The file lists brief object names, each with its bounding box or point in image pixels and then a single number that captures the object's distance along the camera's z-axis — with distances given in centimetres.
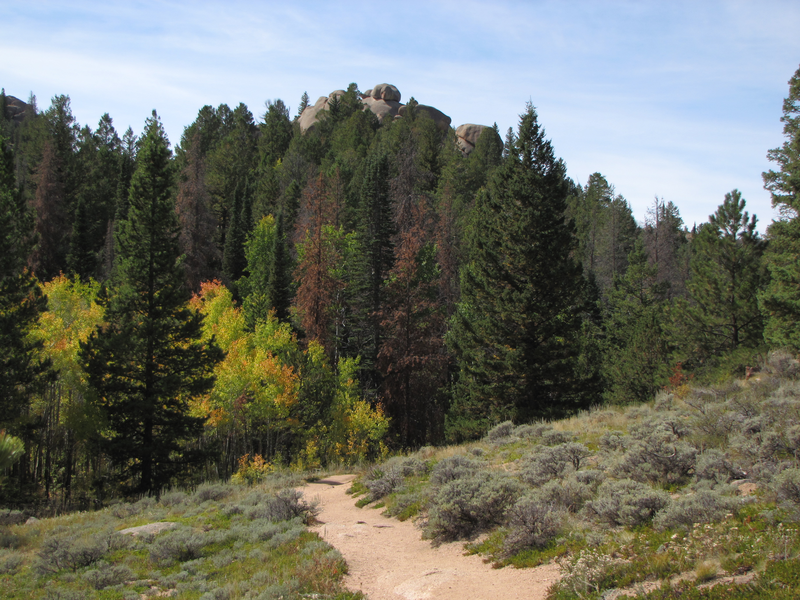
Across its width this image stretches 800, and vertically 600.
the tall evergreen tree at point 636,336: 3262
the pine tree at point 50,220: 4850
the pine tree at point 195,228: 4620
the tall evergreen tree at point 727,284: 2875
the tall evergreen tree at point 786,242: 2148
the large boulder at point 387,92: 10350
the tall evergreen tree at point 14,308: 2162
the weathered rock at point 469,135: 9162
